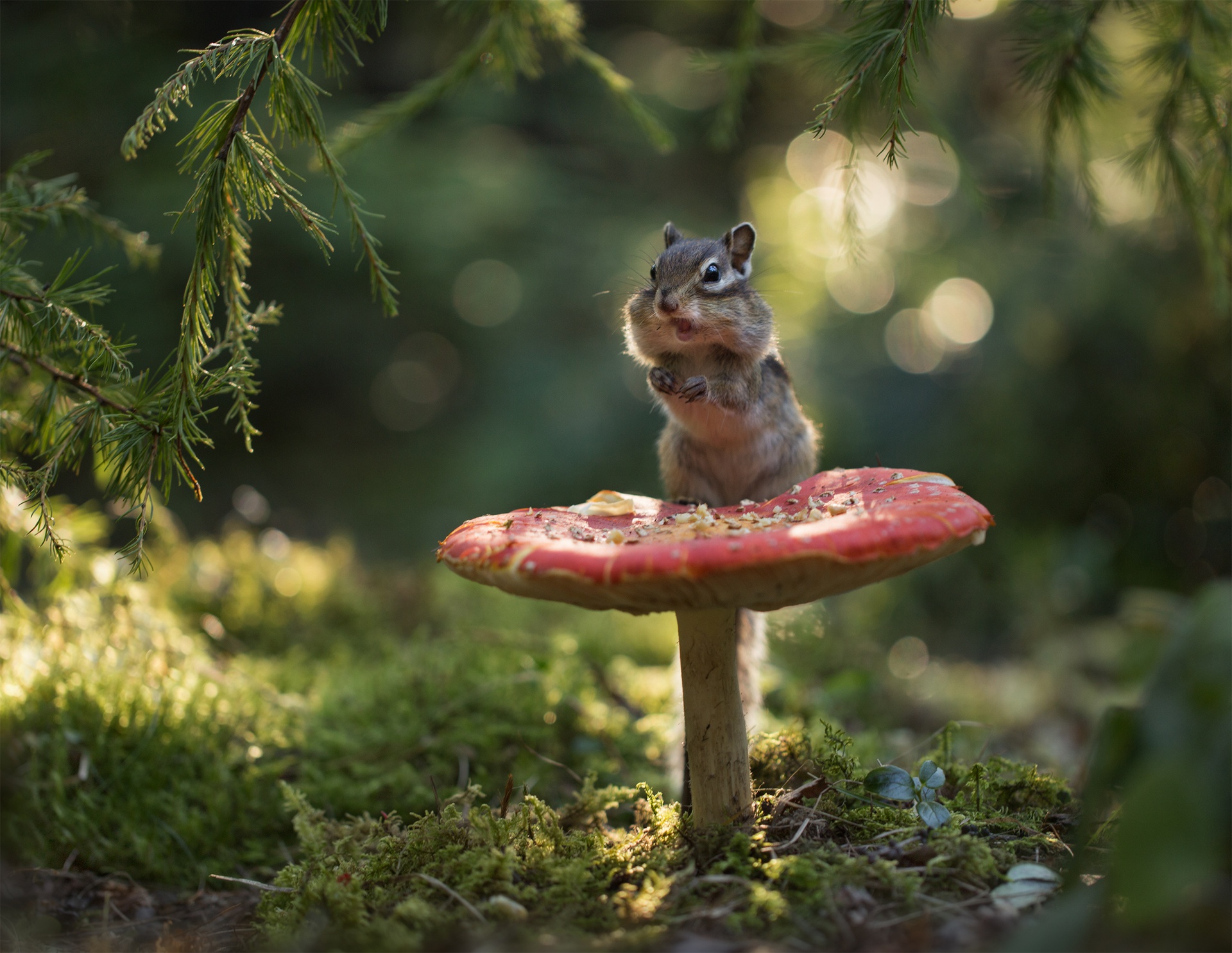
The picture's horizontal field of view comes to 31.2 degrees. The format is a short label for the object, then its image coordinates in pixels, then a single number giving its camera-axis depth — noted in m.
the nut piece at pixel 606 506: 0.55
